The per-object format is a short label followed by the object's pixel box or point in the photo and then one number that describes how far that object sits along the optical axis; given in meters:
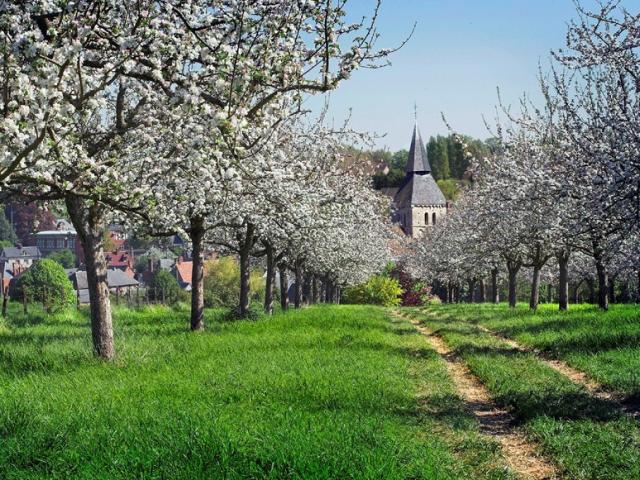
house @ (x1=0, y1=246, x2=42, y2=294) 141.75
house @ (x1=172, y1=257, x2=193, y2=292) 124.50
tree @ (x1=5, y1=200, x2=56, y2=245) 152.88
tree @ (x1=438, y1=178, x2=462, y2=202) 165.38
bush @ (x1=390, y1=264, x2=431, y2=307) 74.94
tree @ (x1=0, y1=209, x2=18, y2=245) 168.62
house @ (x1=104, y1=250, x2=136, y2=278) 135.76
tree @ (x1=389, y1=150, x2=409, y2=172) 186.94
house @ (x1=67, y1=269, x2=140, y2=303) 86.82
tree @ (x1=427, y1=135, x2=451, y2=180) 187.50
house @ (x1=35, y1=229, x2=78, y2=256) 185.25
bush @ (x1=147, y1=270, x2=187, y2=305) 78.19
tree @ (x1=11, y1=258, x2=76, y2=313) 44.12
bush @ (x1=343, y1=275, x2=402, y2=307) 67.81
